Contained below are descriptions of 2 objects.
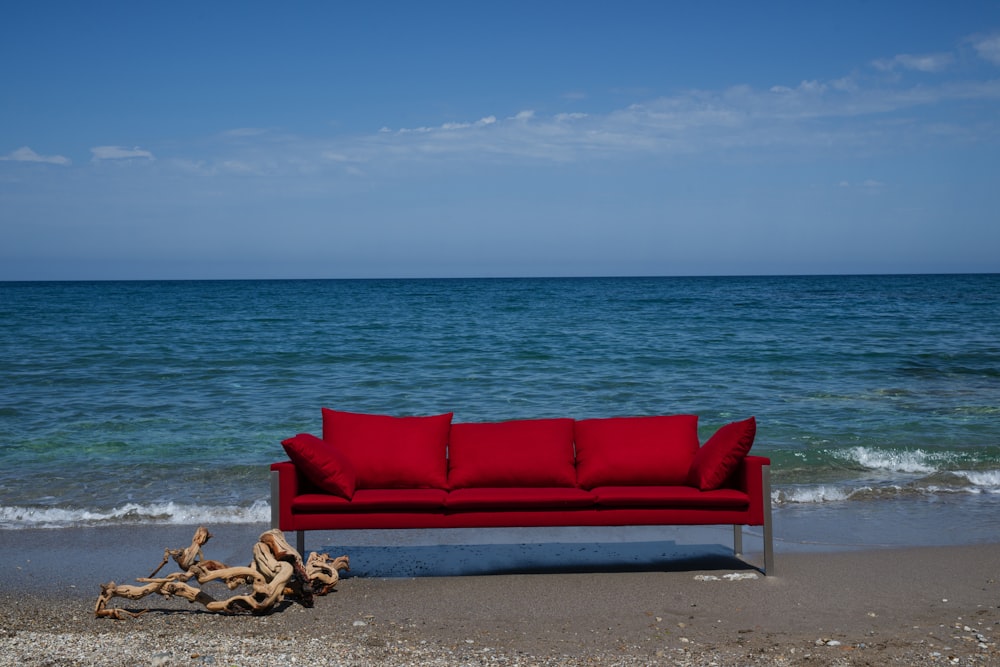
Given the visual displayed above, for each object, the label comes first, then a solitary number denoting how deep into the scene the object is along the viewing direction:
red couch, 4.87
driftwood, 4.22
